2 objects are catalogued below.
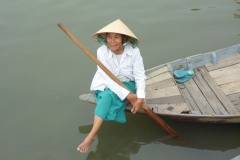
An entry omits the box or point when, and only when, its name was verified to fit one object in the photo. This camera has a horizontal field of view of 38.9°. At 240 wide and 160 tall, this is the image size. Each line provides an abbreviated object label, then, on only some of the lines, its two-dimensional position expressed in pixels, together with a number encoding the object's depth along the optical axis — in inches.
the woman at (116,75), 141.5
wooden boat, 152.2
